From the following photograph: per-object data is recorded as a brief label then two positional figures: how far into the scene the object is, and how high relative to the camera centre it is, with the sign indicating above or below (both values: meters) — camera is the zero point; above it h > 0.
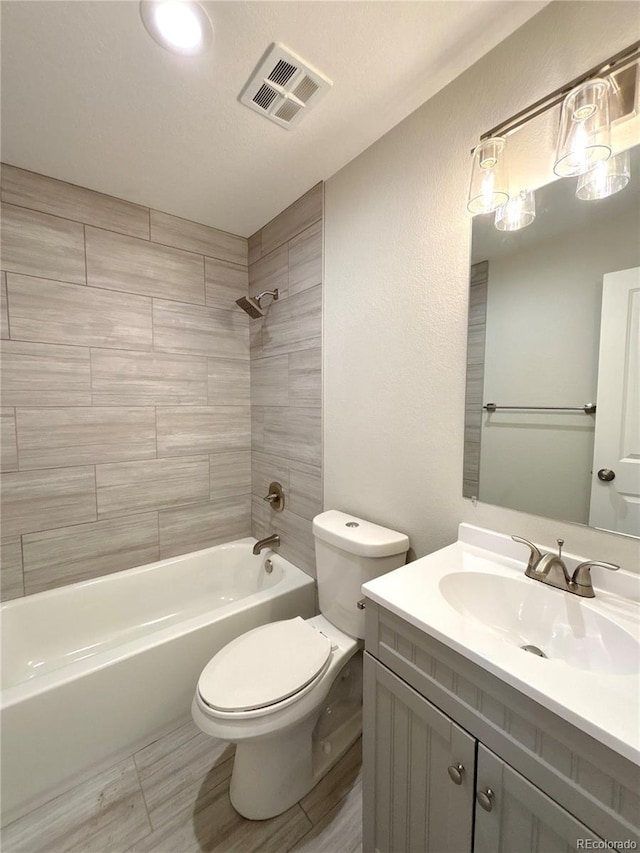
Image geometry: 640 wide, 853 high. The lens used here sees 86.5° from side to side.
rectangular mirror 0.84 +0.12
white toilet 1.07 -0.94
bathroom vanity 0.55 -0.60
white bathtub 1.19 -1.14
